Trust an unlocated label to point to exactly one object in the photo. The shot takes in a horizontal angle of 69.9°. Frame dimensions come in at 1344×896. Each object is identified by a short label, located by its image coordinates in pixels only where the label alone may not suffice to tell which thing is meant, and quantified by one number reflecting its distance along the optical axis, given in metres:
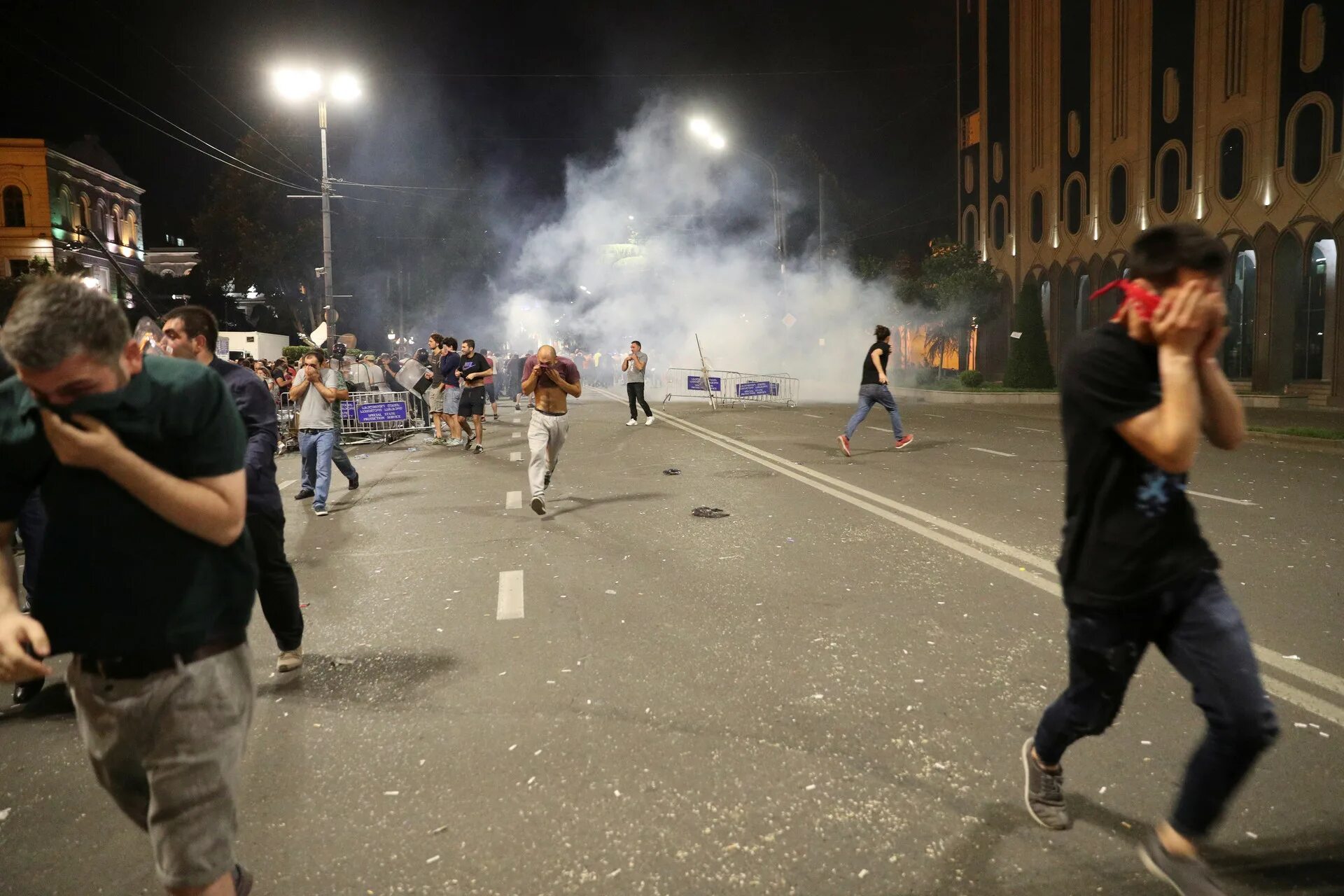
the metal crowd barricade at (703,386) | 28.58
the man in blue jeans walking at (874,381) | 13.31
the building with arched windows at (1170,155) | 23.28
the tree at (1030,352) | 28.30
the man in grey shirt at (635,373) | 19.62
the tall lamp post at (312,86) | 20.56
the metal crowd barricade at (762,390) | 27.27
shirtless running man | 9.23
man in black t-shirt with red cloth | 2.38
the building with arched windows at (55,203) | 58.38
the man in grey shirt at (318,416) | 9.96
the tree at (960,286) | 34.97
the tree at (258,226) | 43.50
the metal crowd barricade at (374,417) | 18.47
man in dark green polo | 1.94
